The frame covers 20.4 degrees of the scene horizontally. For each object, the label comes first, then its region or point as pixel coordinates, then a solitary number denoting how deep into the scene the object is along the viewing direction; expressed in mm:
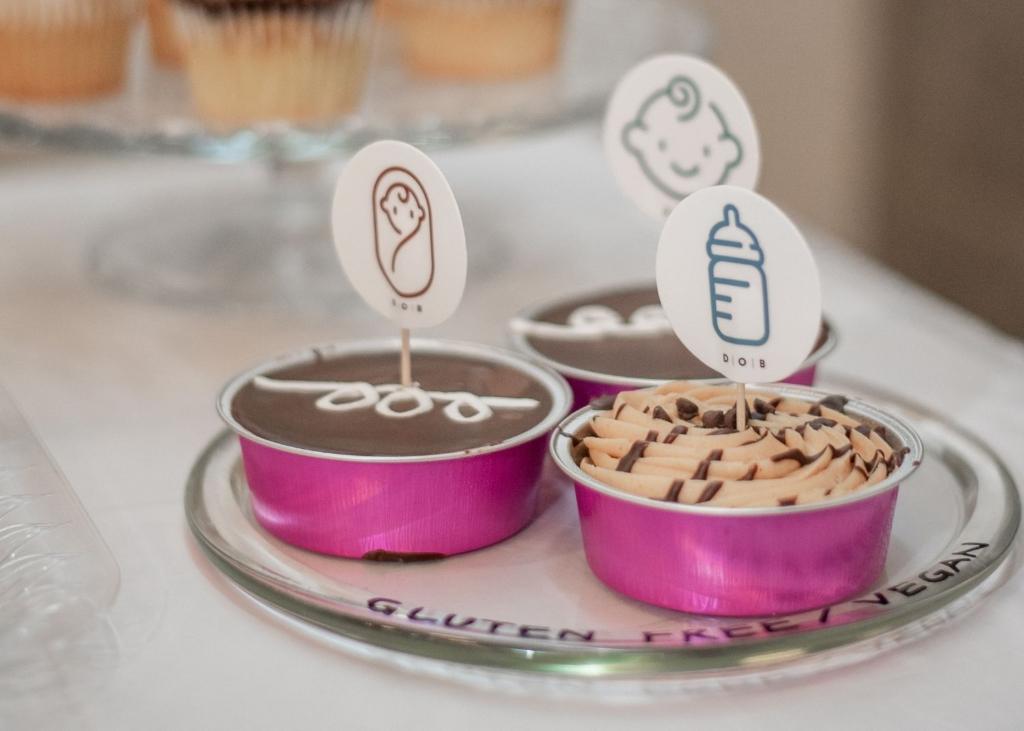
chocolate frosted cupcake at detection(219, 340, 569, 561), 656
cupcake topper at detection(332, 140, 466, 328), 677
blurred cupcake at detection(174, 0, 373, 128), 853
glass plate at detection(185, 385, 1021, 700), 616
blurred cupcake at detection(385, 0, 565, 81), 931
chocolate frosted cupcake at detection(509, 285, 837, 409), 717
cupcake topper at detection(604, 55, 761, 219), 721
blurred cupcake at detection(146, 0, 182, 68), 957
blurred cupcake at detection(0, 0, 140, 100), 887
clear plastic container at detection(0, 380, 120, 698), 629
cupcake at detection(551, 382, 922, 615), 626
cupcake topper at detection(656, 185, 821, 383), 636
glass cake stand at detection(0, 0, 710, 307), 798
